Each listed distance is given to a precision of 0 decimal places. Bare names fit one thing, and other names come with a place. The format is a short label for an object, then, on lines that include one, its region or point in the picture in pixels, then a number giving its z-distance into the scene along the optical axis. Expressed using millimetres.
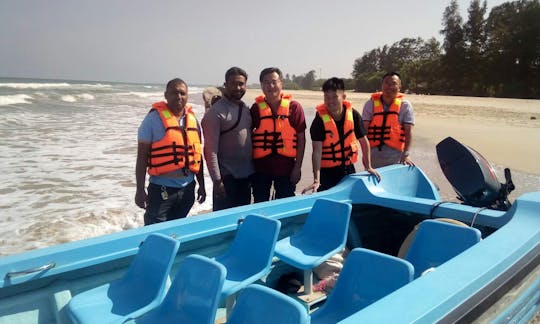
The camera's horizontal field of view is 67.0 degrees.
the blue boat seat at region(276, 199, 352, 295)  2139
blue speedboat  1326
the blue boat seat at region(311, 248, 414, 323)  1513
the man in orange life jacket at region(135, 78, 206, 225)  2566
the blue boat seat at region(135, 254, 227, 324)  1439
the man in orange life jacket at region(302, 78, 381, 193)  2908
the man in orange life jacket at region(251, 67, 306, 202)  2898
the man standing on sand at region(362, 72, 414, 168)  3576
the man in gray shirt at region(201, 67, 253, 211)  2752
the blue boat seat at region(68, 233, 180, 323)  1560
